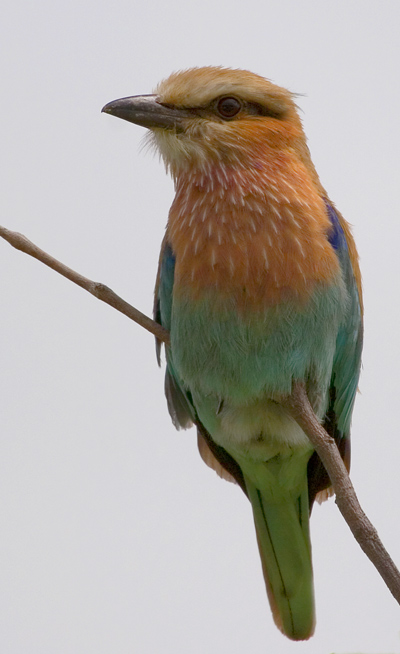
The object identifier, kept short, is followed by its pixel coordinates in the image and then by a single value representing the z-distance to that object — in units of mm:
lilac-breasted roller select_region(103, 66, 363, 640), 6937
